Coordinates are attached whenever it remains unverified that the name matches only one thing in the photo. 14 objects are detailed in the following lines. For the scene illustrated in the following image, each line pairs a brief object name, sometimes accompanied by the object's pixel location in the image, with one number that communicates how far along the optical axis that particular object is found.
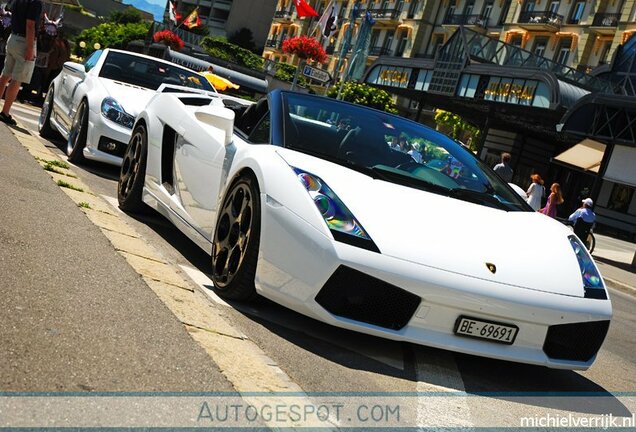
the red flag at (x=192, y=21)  64.12
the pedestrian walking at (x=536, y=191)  19.70
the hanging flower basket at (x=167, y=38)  55.53
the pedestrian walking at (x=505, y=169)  18.06
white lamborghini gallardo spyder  4.20
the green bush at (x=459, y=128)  56.69
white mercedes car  9.17
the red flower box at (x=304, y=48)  34.72
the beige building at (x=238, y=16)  111.81
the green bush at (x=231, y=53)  87.62
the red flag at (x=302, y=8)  43.77
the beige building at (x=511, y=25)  52.56
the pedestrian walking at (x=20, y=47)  10.59
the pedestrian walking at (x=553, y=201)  20.17
